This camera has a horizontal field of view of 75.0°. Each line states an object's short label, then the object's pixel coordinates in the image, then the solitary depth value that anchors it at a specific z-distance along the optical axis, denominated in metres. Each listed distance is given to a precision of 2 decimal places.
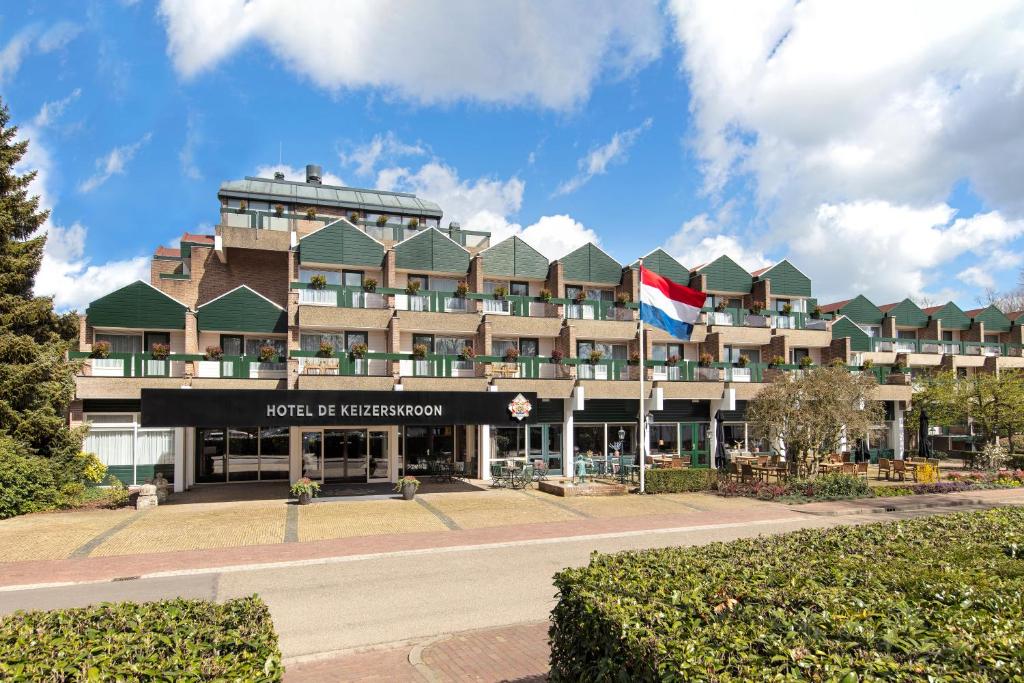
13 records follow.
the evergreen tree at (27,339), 20.83
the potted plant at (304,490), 21.52
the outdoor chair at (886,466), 28.19
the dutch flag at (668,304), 23.89
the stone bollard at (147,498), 20.95
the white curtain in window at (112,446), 24.89
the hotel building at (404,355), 24.77
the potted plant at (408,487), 22.67
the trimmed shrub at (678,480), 24.44
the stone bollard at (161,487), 22.17
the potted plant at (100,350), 24.45
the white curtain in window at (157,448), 25.41
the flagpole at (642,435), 23.83
